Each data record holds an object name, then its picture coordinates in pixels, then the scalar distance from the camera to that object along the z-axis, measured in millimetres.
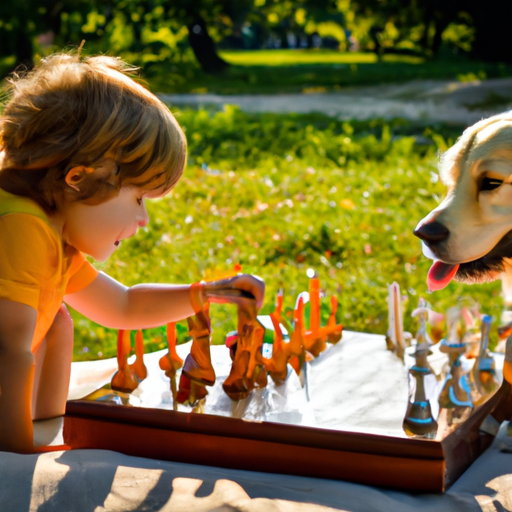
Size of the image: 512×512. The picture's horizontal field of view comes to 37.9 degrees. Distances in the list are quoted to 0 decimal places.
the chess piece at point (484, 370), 2225
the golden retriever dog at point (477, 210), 1710
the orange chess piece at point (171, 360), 2217
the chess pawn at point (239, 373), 2053
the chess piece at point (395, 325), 2570
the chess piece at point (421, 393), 1894
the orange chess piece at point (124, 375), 2127
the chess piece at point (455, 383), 2029
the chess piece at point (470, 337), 2439
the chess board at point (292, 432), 1695
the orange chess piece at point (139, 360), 2223
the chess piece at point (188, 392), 2027
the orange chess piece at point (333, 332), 2568
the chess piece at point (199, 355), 2018
